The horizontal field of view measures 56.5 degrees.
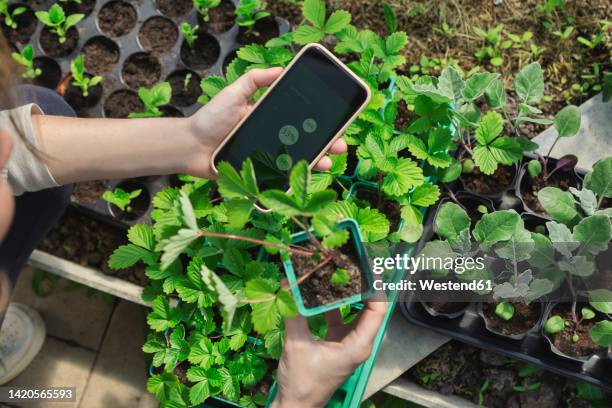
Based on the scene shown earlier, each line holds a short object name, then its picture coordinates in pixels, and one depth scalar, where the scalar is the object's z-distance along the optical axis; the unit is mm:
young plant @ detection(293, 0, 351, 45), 1331
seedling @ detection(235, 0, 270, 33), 1599
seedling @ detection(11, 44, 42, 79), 1657
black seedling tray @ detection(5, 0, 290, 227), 1680
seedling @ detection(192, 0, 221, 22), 1647
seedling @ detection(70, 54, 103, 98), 1655
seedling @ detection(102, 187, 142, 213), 1578
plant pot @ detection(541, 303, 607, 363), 1330
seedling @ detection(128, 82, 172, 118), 1553
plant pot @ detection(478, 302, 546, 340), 1364
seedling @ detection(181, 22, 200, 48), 1669
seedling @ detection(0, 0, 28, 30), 1735
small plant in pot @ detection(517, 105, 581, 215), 1422
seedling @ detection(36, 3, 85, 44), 1683
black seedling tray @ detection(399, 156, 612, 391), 1399
